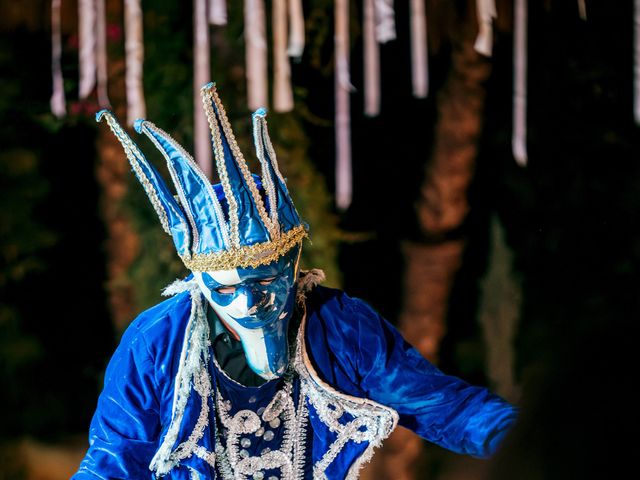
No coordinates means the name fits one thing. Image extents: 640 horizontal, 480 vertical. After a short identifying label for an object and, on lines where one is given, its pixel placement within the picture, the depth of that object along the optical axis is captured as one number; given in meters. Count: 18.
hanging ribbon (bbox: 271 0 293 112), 5.40
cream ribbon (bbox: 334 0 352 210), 5.36
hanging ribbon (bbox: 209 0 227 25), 5.30
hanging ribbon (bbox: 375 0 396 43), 5.35
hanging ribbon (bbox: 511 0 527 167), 5.37
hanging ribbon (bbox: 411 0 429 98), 5.36
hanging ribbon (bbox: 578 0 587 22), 5.50
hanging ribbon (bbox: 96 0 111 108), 5.47
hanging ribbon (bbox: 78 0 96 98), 5.36
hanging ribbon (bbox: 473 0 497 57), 5.32
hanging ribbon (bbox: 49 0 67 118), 5.46
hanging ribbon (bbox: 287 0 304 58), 5.32
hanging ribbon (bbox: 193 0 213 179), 5.29
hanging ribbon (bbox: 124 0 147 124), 5.37
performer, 4.65
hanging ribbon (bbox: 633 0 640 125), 5.36
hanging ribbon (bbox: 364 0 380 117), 5.41
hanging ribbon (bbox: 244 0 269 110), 5.38
